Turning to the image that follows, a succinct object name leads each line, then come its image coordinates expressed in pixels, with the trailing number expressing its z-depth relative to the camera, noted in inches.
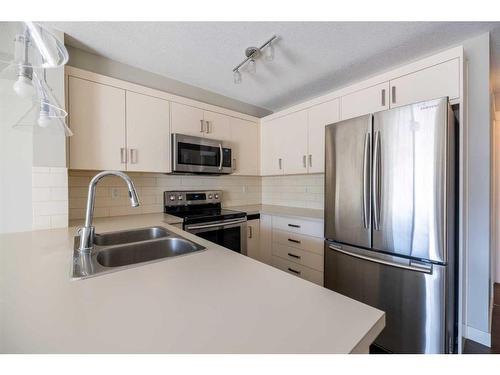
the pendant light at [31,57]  29.5
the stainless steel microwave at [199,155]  88.9
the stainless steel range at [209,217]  85.7
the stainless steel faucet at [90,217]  42.6
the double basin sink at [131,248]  39.5
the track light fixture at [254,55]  69.2
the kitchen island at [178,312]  17.4
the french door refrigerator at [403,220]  50.8
